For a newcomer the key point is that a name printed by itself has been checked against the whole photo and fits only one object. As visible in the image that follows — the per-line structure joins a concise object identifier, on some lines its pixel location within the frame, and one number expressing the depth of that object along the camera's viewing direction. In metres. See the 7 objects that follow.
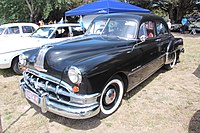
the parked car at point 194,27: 16.30
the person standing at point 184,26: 17.05
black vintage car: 2.61
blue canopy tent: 11.50
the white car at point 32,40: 5.07
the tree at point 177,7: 24.59
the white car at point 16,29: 8.33
